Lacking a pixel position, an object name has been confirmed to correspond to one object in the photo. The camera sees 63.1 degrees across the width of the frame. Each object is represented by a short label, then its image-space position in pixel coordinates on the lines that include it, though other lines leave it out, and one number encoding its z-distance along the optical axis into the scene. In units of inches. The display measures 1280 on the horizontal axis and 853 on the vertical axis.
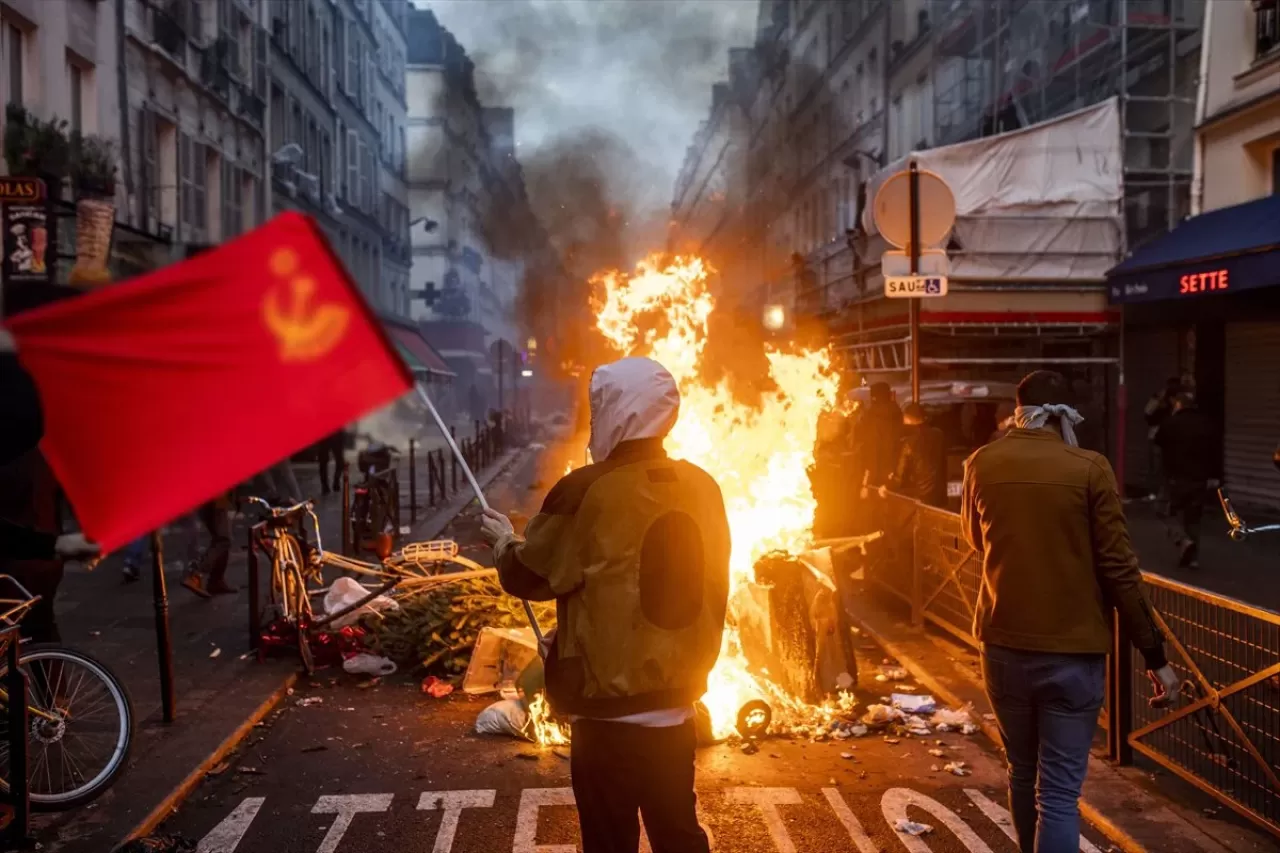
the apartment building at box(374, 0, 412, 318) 1689.2
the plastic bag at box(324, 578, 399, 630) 307.7
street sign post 339.9
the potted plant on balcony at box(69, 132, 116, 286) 500.7
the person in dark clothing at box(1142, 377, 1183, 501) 571.2
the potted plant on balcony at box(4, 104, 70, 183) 508.1
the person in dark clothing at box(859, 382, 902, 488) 428.8
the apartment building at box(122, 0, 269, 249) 706.2
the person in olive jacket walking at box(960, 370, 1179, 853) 142.5
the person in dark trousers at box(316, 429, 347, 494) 705.0
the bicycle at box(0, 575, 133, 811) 193.9
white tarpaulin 727.7
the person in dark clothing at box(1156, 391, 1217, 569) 434.0
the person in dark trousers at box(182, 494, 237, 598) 385.7
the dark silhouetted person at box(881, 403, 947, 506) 399.5
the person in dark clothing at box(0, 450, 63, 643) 225.1
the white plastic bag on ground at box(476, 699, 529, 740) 238.8
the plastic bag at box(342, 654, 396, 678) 294.4
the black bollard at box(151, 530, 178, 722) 237.9
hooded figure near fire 118.2
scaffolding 685.9
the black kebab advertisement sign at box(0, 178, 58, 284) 456.8
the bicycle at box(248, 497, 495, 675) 295.3
